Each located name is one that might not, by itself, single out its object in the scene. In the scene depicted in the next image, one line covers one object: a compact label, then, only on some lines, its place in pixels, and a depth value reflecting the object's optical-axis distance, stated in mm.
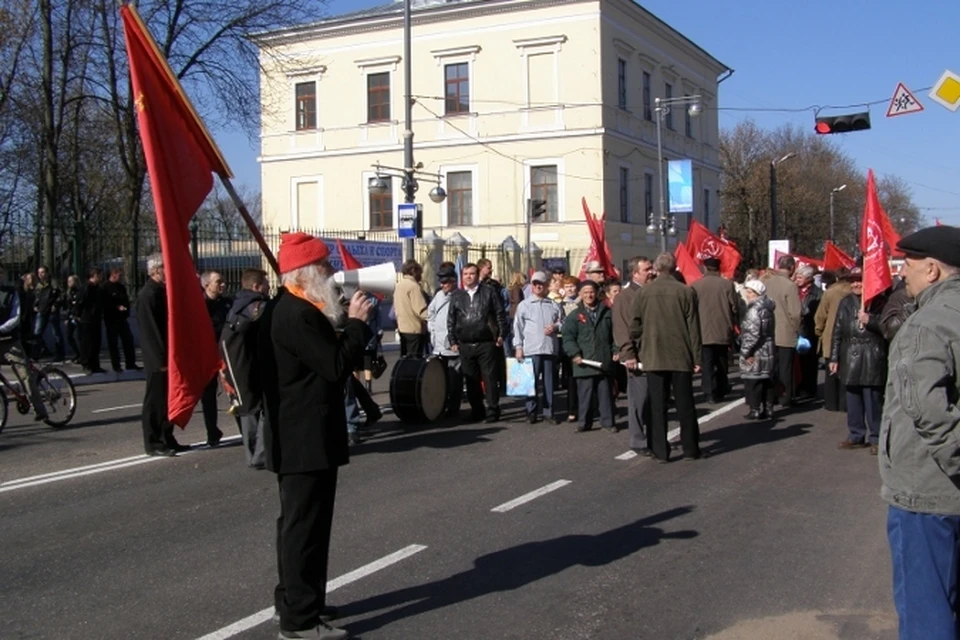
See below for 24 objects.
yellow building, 42594
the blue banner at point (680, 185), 38594
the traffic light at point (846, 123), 24484
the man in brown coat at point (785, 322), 13383
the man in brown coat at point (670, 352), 9766
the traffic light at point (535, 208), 35219
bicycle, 12102
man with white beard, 4965
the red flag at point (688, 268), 17484
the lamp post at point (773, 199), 43844
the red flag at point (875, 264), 9977
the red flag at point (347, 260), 14391
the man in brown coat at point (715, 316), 13797
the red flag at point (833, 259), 18108
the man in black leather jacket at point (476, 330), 12141
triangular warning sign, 20703
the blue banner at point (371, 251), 26092
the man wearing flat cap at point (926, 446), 3553
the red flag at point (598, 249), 17562
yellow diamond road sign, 17141
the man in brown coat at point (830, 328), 12344
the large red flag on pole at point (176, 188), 5137
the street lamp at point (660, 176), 34406
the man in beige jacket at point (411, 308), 13500
